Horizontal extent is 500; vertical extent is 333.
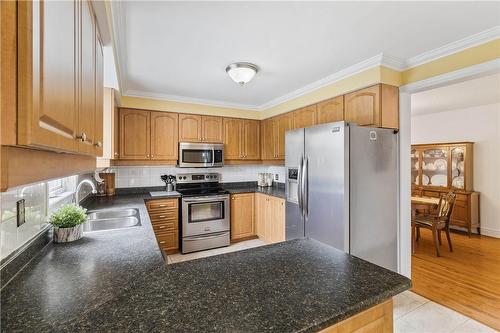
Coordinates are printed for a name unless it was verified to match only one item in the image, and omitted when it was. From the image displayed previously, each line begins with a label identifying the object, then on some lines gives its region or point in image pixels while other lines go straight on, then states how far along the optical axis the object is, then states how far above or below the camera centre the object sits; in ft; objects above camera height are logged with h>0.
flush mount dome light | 8.08 +3.30
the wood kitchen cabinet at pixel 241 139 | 13.62 +1.63
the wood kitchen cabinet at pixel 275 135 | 12.36 +1.76
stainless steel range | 11.55 -2.64
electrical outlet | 3.81 -0.75
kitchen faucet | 6.87 -0.60
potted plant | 4.94 -1.20
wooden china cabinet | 14.93 -0.60
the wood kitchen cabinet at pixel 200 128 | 12.51 +2.06
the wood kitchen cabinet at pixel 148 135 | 11.28 +1.56
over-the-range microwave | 12.32 +0.63
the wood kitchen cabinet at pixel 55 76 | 1.44 +0.73
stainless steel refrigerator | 7.39 -0.74
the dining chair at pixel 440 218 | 11.76 -2.65
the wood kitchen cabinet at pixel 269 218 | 11.19 -2.57
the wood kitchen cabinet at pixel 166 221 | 10.98 -2.53
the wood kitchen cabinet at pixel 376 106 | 7.79 +2.05
